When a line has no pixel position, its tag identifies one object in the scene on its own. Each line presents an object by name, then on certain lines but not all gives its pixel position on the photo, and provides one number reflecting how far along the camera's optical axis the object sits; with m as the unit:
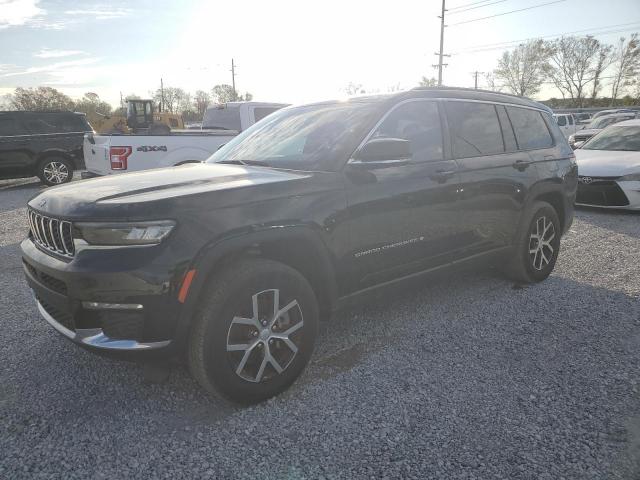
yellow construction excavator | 20.02
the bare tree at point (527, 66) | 69.38
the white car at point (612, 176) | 7.75
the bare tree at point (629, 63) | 63.38
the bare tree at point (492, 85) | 69.53
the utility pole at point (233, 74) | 66.94
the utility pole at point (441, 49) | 44.88
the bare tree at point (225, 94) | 69.78
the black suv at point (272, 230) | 2.32
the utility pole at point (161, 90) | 88.19
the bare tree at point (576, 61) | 70.62
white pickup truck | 7.70
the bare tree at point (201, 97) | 81.99
